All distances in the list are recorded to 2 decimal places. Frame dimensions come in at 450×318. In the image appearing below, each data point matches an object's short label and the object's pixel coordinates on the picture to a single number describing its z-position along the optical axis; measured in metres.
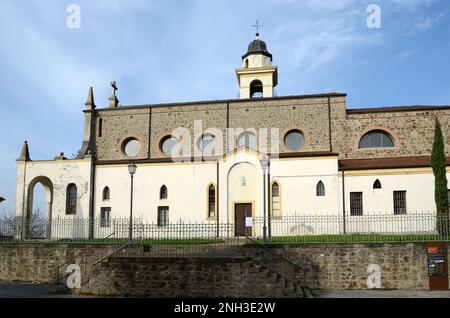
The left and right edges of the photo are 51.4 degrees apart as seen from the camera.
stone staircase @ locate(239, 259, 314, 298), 16.11
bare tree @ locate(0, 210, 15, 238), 23.17
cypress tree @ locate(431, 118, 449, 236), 24.25
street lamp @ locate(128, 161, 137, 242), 22.36
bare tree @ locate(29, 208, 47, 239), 24.23
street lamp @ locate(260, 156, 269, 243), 20.92
